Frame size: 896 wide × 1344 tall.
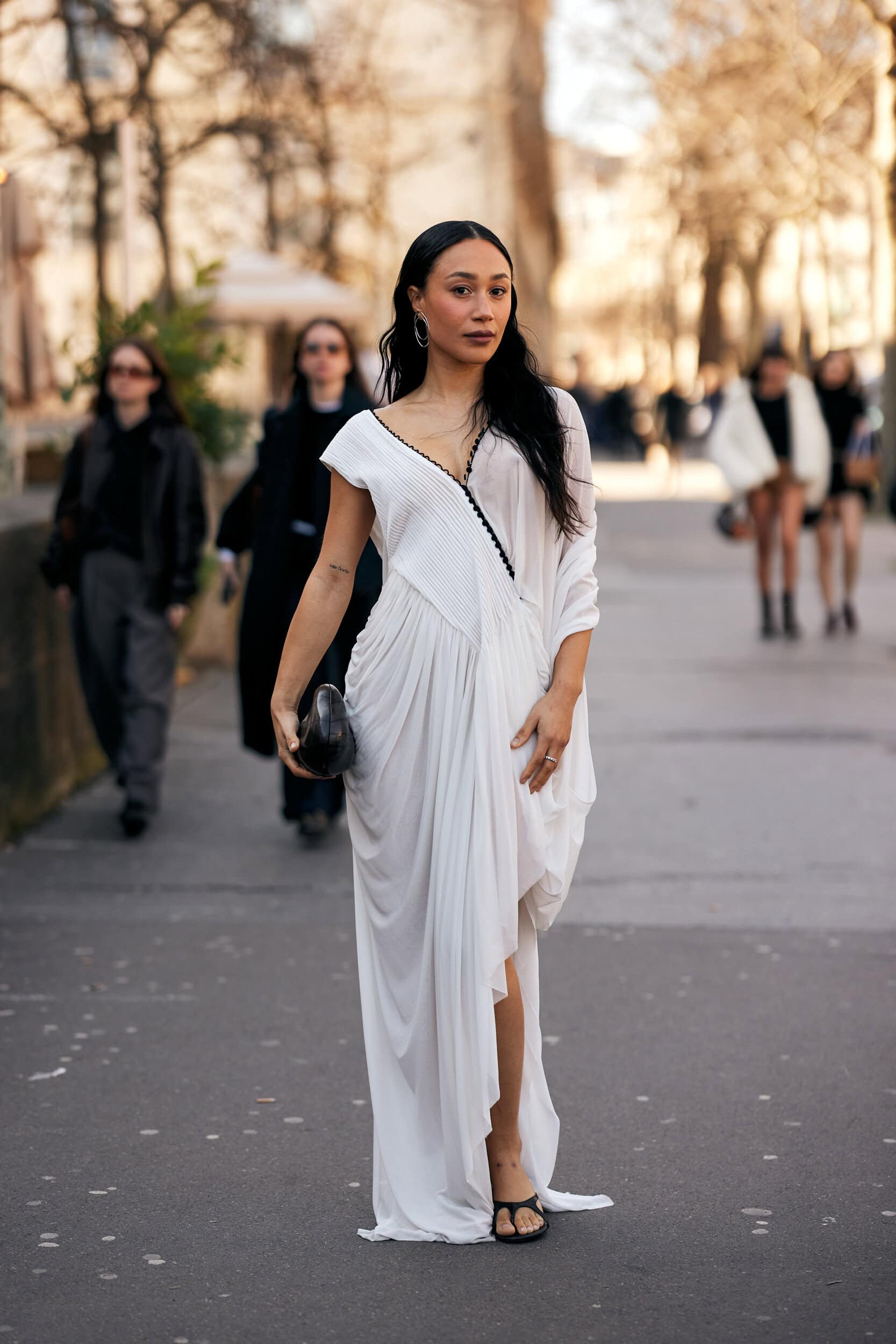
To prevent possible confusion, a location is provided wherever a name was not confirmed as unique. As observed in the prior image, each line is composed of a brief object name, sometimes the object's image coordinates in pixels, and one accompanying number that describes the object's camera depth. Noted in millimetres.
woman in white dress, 3617
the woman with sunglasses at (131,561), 7719
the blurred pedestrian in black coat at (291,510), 7246
